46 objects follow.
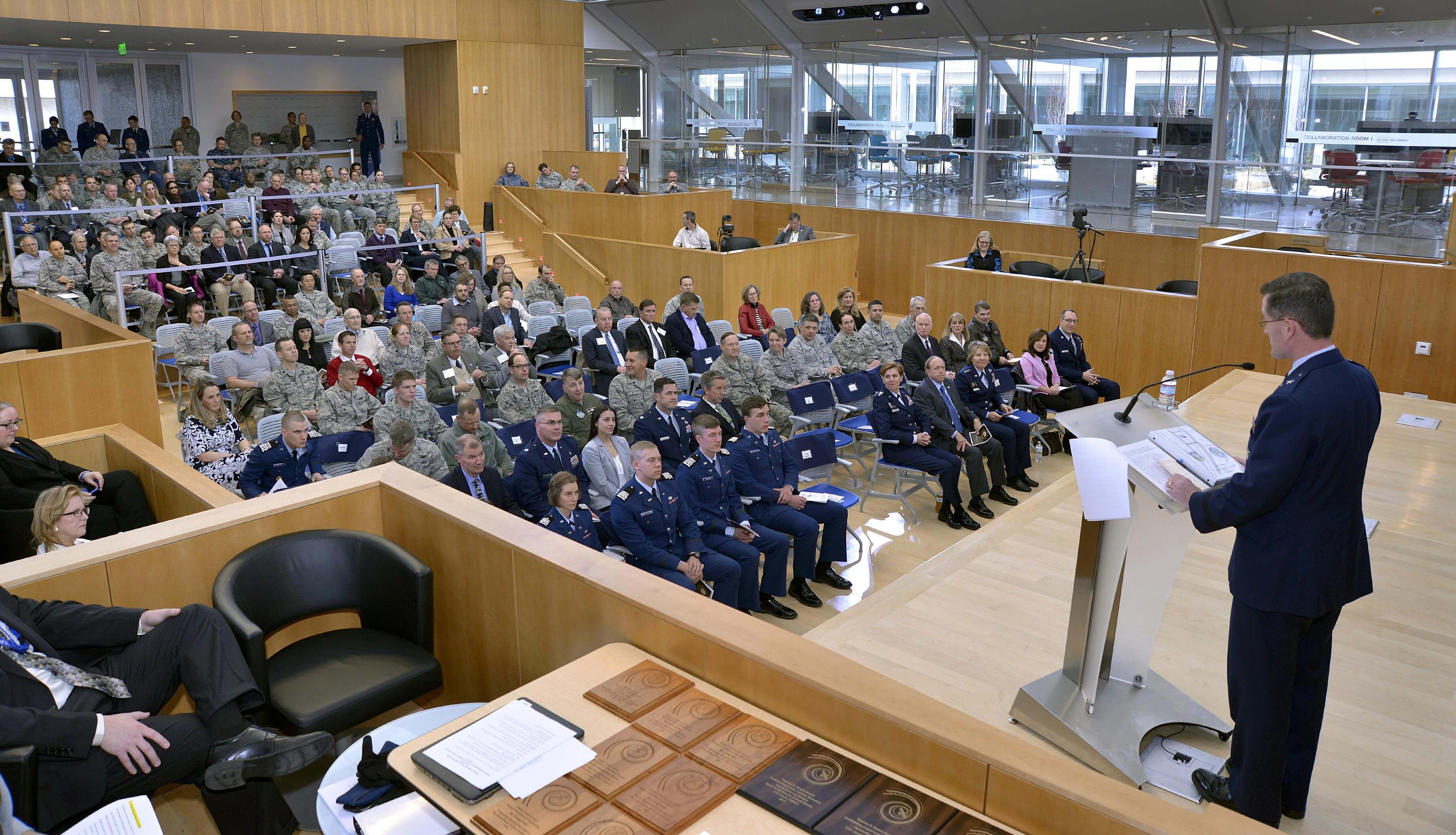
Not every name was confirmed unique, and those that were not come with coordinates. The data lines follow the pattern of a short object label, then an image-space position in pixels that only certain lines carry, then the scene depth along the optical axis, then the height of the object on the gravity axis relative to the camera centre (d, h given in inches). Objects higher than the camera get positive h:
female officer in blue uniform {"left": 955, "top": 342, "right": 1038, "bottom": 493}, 305.0 -64.1
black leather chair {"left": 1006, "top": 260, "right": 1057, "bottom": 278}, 444.8 -29.5
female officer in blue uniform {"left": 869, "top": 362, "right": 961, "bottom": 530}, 274.8 -64.0
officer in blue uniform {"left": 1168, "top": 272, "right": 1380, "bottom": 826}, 103.4 -33.2
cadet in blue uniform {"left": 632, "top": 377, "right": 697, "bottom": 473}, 252.1 -56.5
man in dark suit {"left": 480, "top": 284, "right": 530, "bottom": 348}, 370.3 -41.8
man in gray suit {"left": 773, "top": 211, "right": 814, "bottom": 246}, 512.7 -16.5
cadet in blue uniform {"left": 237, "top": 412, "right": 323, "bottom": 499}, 223.0 -57.6
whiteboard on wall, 680.4 +59.9
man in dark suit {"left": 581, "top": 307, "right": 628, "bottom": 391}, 340.8 -51.2
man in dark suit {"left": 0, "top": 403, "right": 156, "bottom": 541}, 178.5 -50.9
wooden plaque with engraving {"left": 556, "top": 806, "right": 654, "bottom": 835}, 80.4 -48.9
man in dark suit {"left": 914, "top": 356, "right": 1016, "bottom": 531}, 285.9 -64.9
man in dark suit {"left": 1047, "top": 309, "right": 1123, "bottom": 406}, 343.6 -52.8
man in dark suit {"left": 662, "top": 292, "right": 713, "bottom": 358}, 369.4 -46.5
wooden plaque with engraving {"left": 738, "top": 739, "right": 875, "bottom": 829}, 81.7 -47.7
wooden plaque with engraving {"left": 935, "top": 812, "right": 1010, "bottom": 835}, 78.9 -48.0
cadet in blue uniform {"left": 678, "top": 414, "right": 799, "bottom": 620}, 214.7 -67.0
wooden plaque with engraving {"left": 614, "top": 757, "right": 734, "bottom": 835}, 81.4 -48.4
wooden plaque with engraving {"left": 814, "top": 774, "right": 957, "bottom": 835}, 79.1 -47.9
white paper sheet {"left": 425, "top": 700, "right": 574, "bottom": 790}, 86.6 -47.4
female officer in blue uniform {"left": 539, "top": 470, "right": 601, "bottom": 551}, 189.9 -58.3
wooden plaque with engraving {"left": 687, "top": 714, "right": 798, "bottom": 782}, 87.4 -47.6
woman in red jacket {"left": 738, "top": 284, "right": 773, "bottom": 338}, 394.9 -44.4
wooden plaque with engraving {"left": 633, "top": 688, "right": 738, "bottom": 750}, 91.7 -47.3
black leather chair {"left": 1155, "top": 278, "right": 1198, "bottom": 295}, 401.4 -33.3
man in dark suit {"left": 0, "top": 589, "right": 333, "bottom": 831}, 100.1 -52.9
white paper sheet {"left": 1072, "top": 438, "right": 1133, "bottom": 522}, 115.4 -31.1
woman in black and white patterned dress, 233.6 -56.4
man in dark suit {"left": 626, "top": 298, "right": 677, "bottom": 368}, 358.0 -47.2
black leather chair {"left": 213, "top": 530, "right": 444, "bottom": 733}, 119.0 -52.3
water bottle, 194.2 -40.2
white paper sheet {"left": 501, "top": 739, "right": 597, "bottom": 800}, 84.7 -47.8
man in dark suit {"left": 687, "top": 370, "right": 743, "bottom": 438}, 251.4 -51.3
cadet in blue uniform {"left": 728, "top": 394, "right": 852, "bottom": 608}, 230.7 -68.7
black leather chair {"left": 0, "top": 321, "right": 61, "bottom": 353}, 273.9 -37.3
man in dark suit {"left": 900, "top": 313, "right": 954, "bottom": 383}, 328.5 -48.7
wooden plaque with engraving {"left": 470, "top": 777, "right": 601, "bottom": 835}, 80.6 -48.8
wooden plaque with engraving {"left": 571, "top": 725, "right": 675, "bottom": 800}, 85.8 -48.0
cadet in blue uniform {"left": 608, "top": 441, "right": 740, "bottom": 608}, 199.3 -66.0
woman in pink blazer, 332.5 -57.3
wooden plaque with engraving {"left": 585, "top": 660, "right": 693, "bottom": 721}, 95.7 -46.6
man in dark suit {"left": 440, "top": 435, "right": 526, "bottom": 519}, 209.9 -57.4
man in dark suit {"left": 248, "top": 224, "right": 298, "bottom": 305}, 408.2 -30.5
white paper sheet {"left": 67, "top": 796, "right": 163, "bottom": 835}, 91.4 -55.6
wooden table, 81.3 -47.6
